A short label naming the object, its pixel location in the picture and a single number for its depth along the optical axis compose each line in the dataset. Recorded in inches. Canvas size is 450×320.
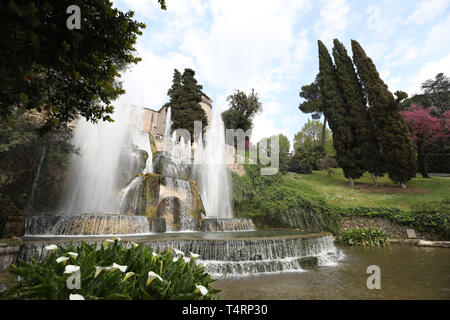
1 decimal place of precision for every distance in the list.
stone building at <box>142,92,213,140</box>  1467.8
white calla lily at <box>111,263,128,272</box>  83.7
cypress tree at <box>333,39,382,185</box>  811.4
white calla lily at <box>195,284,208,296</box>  85.5
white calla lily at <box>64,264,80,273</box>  76.0
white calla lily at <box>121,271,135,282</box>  88.0
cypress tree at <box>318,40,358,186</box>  834.8
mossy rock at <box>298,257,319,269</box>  282.4
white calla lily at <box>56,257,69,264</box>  90.0
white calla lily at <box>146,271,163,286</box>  86.4
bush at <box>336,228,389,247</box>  463.9
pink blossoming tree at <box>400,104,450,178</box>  984.6
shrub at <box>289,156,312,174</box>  1082.7
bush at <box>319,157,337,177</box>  1087.8
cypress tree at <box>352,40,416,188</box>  750.5
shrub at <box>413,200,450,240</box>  489.4
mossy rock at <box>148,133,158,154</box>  810.0
